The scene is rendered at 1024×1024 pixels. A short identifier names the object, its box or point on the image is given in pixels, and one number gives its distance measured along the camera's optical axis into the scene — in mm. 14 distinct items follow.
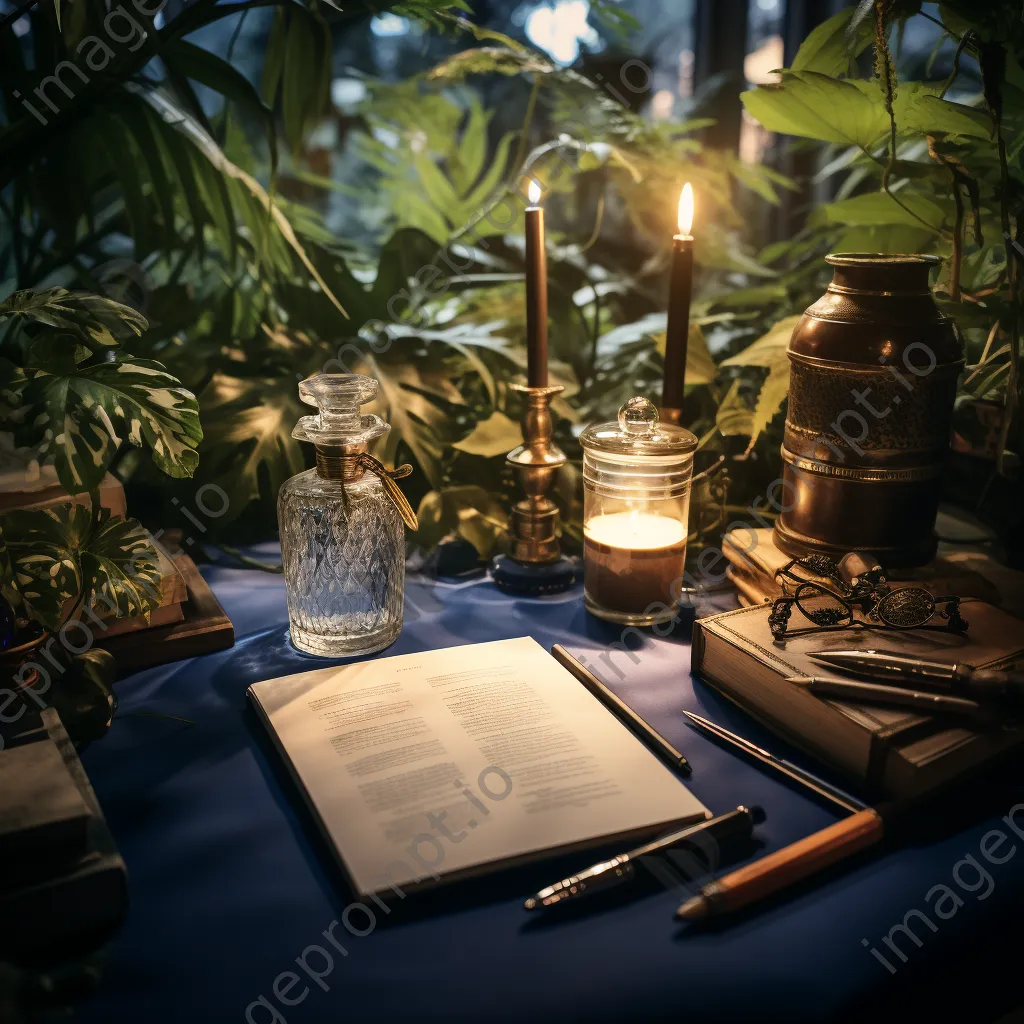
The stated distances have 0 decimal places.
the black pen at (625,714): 684
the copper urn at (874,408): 830
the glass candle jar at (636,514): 897
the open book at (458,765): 582
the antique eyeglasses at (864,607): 767
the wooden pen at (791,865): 536
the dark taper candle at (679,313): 932
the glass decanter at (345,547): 839
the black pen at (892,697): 648
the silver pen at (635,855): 547
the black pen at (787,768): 638
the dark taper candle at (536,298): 945
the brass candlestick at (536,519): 990
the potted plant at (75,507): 709
